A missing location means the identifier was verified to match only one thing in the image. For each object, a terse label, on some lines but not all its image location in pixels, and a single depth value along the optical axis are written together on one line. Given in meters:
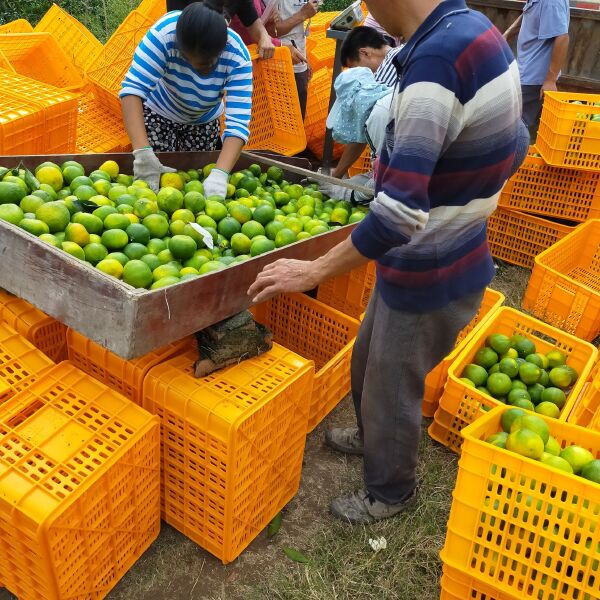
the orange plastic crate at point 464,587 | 2.15
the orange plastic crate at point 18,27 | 6.54
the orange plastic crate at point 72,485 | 2.05
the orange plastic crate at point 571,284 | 4.59
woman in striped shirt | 3.28
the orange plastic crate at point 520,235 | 5.68
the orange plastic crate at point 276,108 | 5.75
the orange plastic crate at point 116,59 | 5.31
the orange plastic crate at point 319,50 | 8.16
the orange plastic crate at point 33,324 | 2.82
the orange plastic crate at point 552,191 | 5.45
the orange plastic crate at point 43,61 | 5.63
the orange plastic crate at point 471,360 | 3.37
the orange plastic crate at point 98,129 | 5.27
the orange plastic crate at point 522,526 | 1.91
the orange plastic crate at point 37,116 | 3.73
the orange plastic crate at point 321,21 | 9.05
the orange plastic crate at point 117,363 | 2.62
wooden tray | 2.20
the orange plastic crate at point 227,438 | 2.41
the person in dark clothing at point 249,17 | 4.97
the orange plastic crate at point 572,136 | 5.05
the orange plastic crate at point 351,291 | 3.89
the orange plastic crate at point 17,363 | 2.45
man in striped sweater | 1.83
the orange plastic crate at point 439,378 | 3.66
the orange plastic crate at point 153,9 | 5.50
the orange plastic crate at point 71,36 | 6.34
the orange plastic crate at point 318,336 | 3.51
